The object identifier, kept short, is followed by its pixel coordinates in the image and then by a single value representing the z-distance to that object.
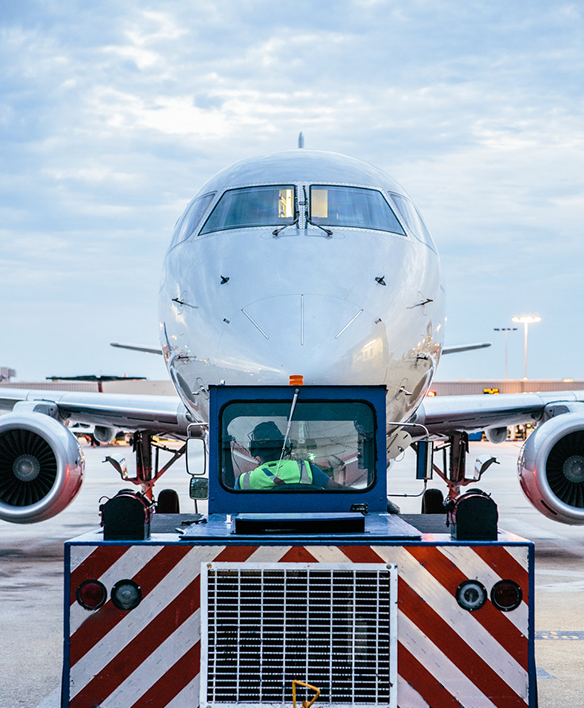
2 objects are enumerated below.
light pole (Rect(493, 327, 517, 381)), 98.22
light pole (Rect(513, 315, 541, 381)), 78.95
